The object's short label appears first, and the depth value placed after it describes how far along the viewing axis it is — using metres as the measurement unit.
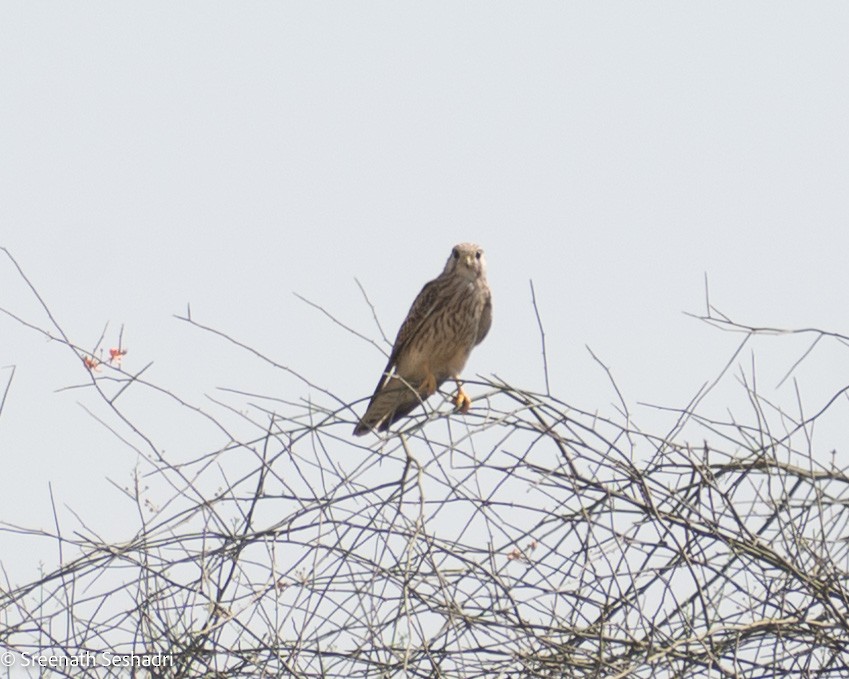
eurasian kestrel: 14.28
